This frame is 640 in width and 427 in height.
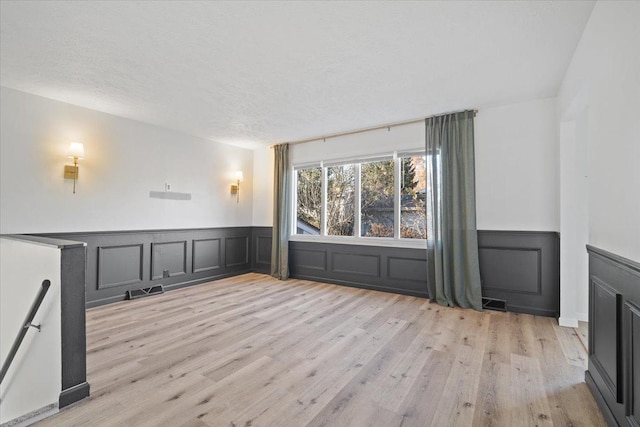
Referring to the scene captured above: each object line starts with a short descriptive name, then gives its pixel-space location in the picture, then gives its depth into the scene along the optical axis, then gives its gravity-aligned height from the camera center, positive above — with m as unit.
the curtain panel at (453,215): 3.85 +0.05
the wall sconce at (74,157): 3.63 +0.72
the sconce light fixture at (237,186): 5.79 +0.61
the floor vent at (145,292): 4.23 -1.13
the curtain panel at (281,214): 5.58 +0.06
